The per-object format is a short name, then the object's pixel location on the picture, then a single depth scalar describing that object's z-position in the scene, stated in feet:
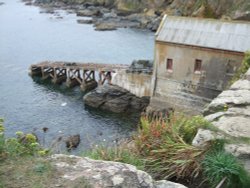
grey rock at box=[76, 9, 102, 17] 307.37
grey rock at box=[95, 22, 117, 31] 253.24
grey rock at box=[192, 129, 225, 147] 32.58
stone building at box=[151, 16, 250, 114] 100.78
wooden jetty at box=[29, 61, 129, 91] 150.41
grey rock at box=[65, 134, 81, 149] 100.92
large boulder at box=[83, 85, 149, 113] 126.62
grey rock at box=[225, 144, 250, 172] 31.63
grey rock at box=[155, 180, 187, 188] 24.39
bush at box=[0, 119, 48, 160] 24.31
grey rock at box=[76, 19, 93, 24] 277.23
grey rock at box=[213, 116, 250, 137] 34.62
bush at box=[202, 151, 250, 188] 29.53
